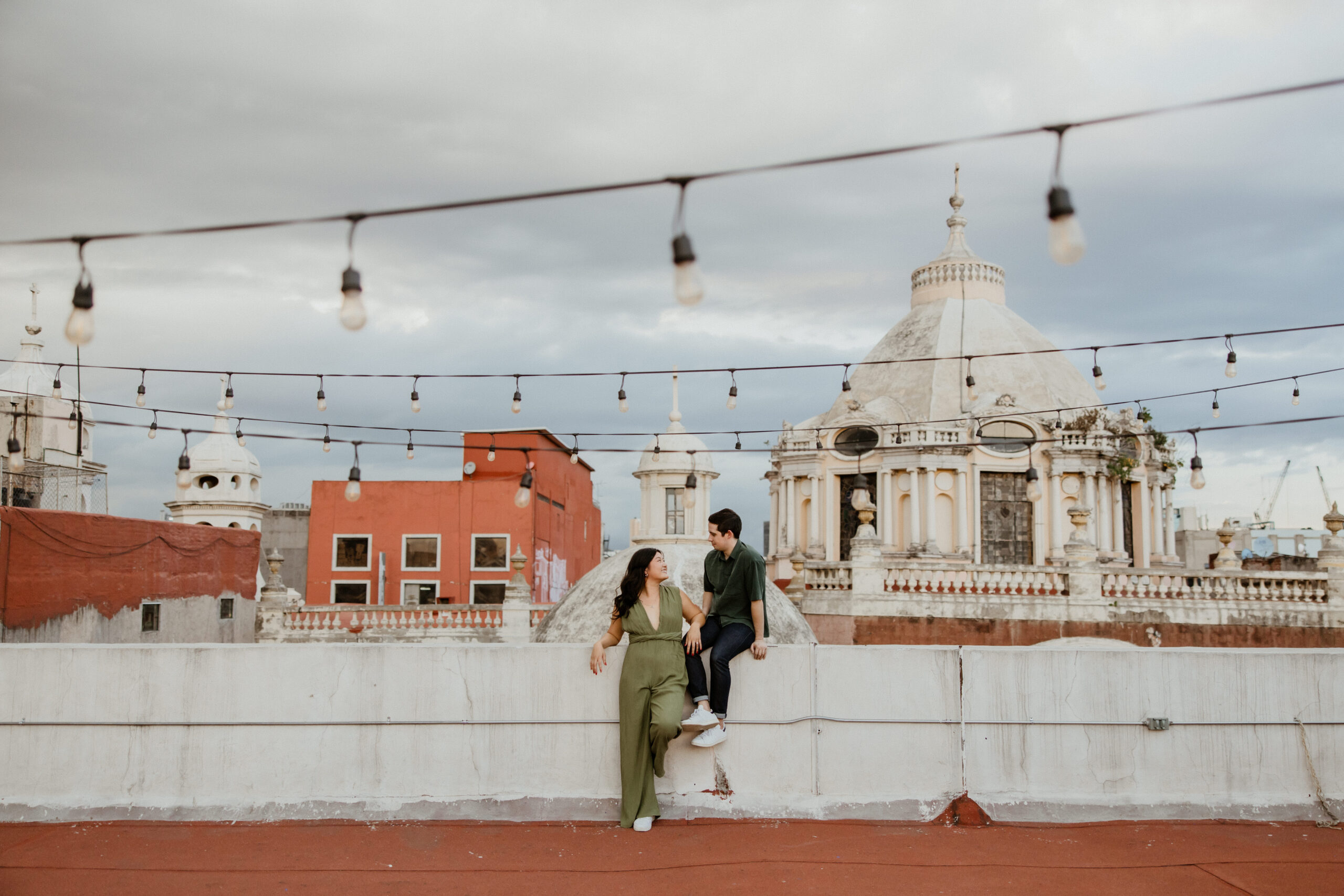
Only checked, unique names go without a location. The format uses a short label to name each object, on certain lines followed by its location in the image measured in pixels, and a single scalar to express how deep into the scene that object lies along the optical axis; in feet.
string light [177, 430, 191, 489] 55.26
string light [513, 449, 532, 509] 55.88
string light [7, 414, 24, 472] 54.70
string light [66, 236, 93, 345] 22.90
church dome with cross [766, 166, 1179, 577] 102.53
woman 21.07
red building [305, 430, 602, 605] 111.75
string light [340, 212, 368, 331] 22.65
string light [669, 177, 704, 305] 21.18
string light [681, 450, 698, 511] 63.57
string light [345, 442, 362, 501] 52.60
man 21.65
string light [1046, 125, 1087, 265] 18.65
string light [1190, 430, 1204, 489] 63.31
